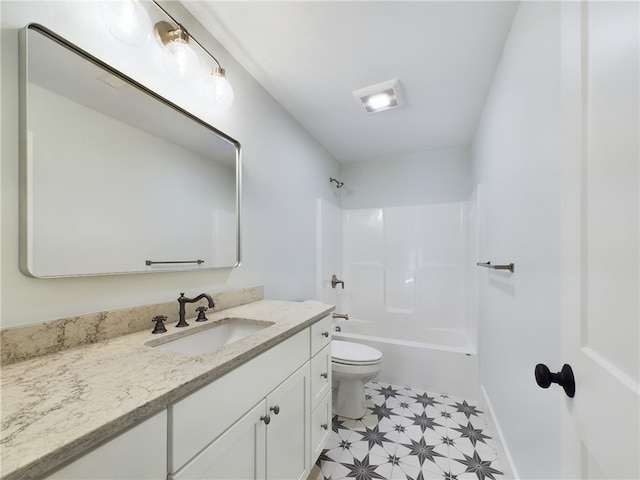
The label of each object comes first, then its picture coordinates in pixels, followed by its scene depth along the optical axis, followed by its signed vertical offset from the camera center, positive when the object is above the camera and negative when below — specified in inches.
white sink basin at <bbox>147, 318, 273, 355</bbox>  41.9 -16.5
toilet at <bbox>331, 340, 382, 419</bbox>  74.6 -37.9
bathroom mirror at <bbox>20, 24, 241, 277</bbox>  31.4 +10.2
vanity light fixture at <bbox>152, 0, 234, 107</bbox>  44.9 +32.8
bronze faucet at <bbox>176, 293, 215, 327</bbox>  44.5 -10.5
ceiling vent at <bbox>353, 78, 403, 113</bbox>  70.4 +40.8
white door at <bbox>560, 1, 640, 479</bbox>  15.5 +0.3
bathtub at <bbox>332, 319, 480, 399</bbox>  87.6 -42.2
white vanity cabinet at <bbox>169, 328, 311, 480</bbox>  26.5 -22.5
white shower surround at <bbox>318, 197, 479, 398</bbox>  93.3 -18.7
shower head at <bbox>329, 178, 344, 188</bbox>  118.6 +27.1
